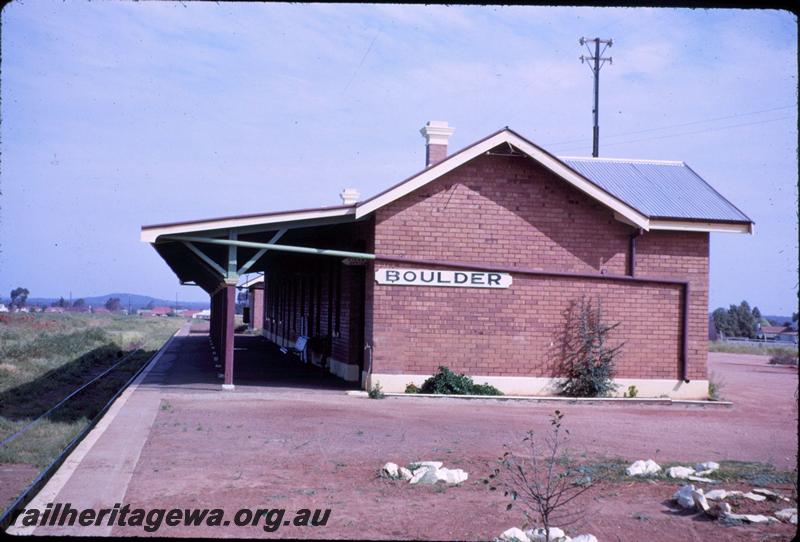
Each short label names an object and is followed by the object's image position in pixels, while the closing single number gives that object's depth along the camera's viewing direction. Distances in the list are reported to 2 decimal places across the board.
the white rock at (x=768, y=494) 7.04
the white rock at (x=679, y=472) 8.12
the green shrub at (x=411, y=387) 15.08
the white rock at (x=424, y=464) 8.03
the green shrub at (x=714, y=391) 16.03
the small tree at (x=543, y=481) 6.46
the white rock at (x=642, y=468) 8.22
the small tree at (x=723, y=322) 80.56
